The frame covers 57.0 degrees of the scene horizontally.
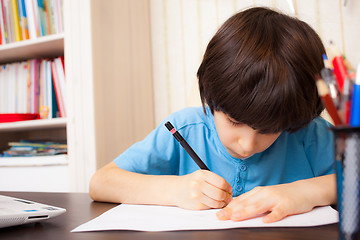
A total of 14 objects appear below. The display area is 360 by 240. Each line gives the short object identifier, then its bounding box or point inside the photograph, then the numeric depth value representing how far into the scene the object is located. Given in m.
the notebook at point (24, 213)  0.44
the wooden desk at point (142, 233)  0.38
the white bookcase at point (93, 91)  1.20
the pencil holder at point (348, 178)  0.26
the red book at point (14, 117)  1.41
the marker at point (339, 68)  0.30
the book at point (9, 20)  1.48
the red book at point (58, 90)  1.39
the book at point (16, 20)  1.45
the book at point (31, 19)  1.41
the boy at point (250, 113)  0.52
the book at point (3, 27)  1.50
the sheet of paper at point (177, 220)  0.43
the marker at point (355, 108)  0.25
